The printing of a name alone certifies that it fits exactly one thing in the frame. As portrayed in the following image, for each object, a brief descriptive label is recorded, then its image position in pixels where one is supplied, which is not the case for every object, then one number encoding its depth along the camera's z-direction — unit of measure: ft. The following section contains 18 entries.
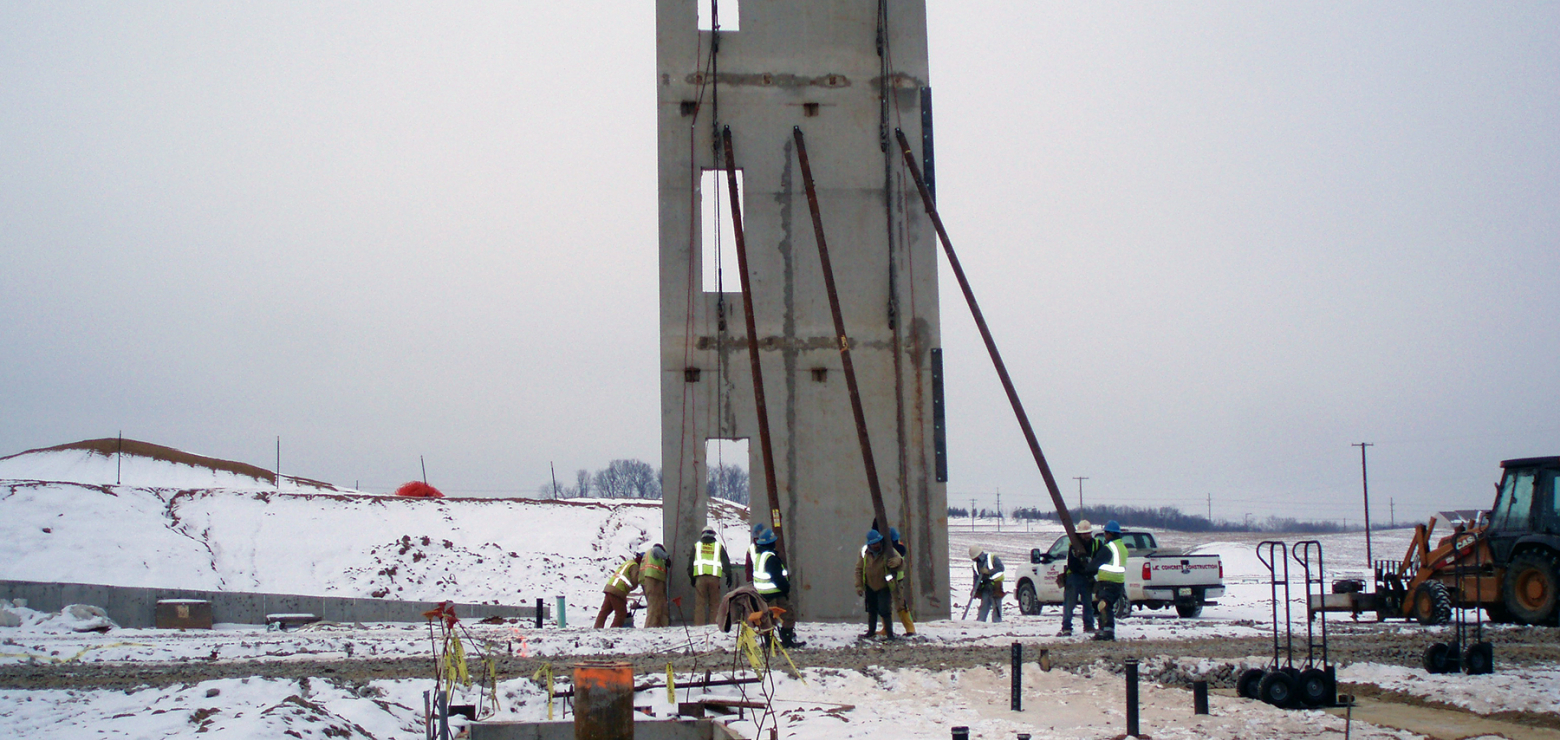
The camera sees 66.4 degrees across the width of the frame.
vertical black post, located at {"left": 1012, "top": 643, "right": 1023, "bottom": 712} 30.42
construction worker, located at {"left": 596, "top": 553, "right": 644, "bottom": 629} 58.23
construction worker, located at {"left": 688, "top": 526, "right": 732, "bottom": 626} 54.60
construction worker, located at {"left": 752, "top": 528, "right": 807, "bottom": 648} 47.44
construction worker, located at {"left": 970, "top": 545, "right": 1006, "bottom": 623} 64.64
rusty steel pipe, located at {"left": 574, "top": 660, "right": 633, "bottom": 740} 29.60
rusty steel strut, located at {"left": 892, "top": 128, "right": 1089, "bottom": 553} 59.31
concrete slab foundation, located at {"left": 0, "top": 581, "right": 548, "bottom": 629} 68.74
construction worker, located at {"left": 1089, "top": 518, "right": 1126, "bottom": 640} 49.47
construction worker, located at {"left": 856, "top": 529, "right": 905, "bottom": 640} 47.93
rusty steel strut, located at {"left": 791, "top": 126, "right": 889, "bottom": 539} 56.54
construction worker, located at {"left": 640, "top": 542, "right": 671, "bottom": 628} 56.59
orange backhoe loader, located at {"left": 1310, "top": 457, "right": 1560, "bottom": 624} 53.78
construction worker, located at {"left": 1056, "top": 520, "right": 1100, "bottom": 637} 50.98
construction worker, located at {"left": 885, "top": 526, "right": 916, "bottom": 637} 48.88
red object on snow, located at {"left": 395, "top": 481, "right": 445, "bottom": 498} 111.96
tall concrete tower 61.72
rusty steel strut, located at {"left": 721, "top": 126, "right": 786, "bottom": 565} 58.90
